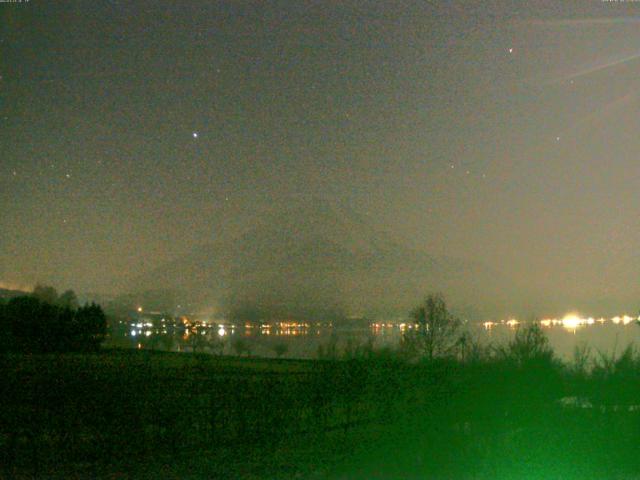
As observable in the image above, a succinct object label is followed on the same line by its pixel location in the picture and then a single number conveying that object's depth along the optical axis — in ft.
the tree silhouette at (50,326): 130.00
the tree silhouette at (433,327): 116.09
